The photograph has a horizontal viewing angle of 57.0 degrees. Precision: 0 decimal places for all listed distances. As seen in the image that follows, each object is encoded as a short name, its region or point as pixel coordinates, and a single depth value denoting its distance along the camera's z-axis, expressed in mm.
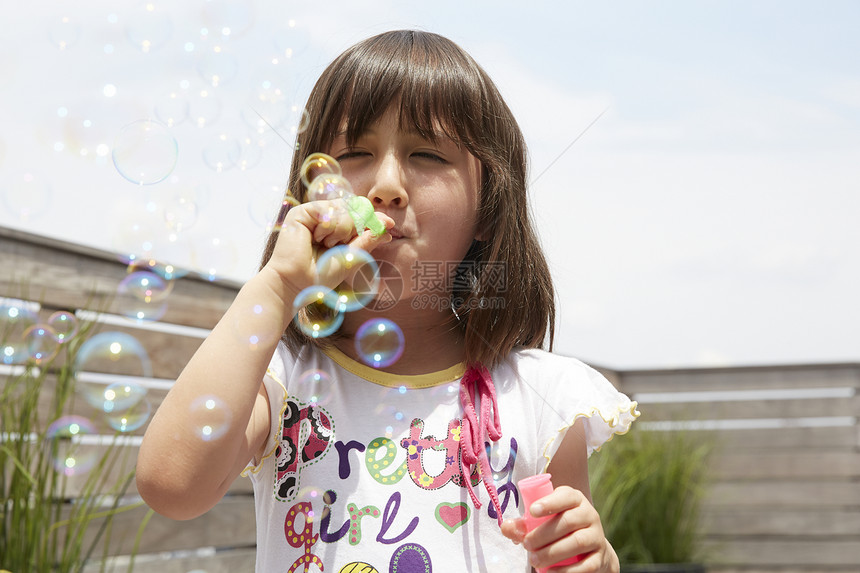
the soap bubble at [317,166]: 1189
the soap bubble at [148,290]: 1696
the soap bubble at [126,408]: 1540
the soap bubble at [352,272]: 1083
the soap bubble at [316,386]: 1167
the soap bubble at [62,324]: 1896
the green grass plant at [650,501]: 3936
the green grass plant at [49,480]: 1771
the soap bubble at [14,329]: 1943
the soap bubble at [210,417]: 955
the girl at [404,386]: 988
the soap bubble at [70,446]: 1872
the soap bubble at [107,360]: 2000
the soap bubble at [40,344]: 1904
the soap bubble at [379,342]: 1222
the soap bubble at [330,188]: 1136
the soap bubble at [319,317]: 1247
